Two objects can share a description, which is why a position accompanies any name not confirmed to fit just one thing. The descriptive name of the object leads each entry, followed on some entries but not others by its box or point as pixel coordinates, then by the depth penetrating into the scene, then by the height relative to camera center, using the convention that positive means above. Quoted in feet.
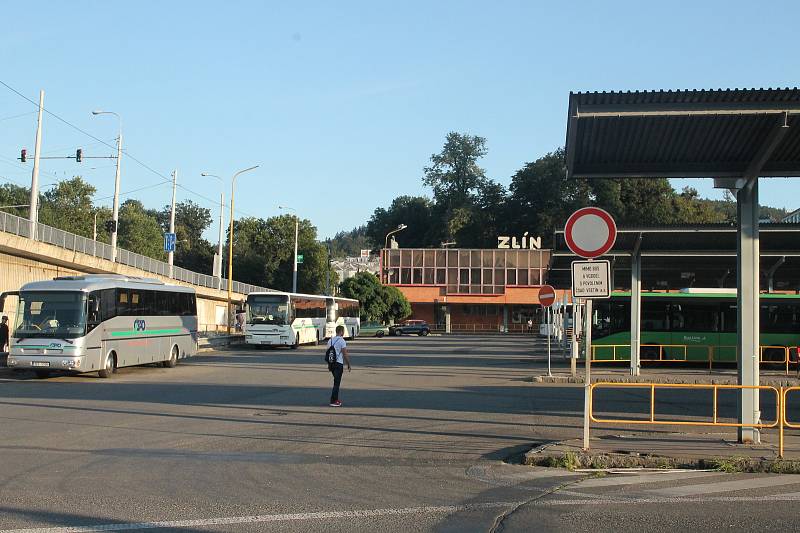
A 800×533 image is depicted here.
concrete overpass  120.98 +10.80
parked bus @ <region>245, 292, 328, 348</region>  143.43 +1.54
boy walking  57.26 -2.07
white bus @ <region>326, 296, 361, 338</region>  179.11 +3.51
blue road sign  170.74 +17.05
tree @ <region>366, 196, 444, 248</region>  382.01 +51.50
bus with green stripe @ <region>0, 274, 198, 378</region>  75.97 -0.31
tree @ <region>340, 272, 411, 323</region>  238.27 +10.59
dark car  249.75 +1.14
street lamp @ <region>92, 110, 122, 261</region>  147.77 +19.60
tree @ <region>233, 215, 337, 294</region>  301.84 +27.72
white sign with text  37.27 +2.61
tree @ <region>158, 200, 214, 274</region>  419.74 +49.35
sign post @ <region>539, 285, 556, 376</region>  98.99 +4.88
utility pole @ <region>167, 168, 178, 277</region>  176.09 +22.88
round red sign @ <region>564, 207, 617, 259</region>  37.17 +4.75
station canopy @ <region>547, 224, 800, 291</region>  86.63 +10.84
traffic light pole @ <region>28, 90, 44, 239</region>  128.47 +21.56
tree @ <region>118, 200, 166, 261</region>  356.18 +39.59
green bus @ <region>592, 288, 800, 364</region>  113.91 +2.05
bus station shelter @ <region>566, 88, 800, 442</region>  39.45 +10.21
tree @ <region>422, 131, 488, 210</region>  364.58 +70.94
